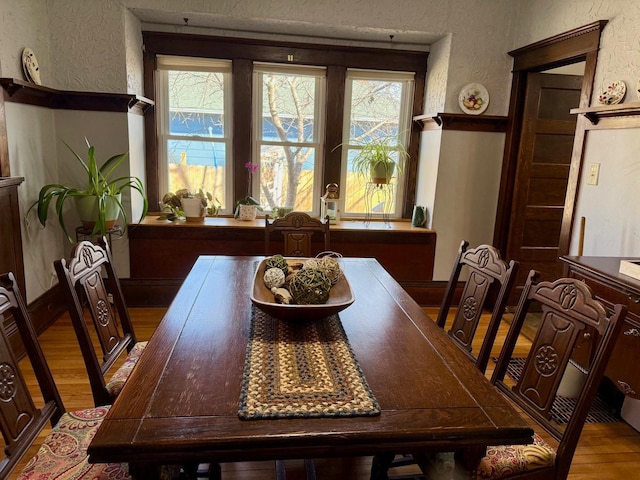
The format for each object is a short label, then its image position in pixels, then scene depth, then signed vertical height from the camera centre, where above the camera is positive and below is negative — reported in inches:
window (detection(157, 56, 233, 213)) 148.4 +8.2
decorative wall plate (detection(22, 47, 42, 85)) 111.7 +18.9
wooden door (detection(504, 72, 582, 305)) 140.6 -1.5
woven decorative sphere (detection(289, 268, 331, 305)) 56.3 -16.3
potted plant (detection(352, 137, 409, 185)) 150.4 -0.3
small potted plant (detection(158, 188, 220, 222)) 143.9 -17.5
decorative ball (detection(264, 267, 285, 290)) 63.0 -17.1
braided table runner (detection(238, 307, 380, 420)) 40.8 -22.2
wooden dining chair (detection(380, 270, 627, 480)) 48.5 -24.4
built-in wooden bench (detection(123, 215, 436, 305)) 140.6 -29.1
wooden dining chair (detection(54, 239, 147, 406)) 58.7 -23.9
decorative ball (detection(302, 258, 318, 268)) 66.3 -16.1
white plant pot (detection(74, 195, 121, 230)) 121.3 -17.1
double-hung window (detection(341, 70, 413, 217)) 156.1 +10.9
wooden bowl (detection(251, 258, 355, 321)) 54.5 -18.5
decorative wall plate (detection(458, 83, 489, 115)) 140.6 +19.6
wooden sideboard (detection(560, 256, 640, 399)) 76.0 -23.2
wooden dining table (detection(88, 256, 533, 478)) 37.2 -22.7
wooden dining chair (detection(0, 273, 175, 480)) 45.6 -29.9
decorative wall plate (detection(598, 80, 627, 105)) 96.3 +16.2
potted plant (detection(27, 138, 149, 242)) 117.5 -13.8
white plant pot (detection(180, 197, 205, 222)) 143.6 -18.1
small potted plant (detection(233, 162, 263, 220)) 150.0 -17.7
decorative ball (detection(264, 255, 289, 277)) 68.3 -16.5
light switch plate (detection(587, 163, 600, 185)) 103.5 -1.2
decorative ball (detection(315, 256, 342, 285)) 66.5 -16.3
